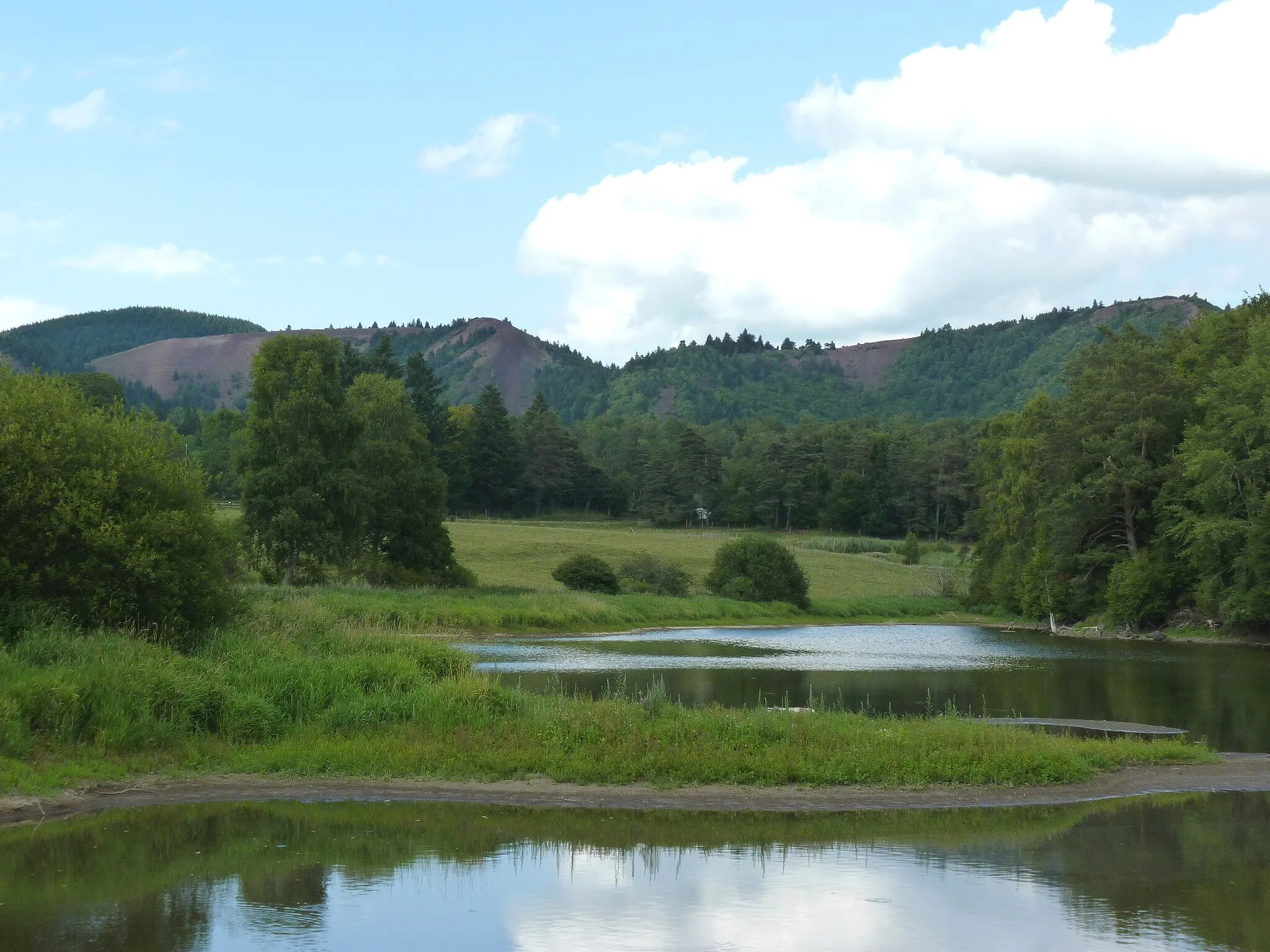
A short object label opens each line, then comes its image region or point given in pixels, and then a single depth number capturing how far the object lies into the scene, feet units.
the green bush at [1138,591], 223.10
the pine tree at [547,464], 488.02
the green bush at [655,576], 257.96
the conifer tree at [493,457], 463.01
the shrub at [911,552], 392.06
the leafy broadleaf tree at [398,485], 233.55
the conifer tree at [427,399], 423.23
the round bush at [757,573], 265.13
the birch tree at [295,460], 201.26
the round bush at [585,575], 241.55
